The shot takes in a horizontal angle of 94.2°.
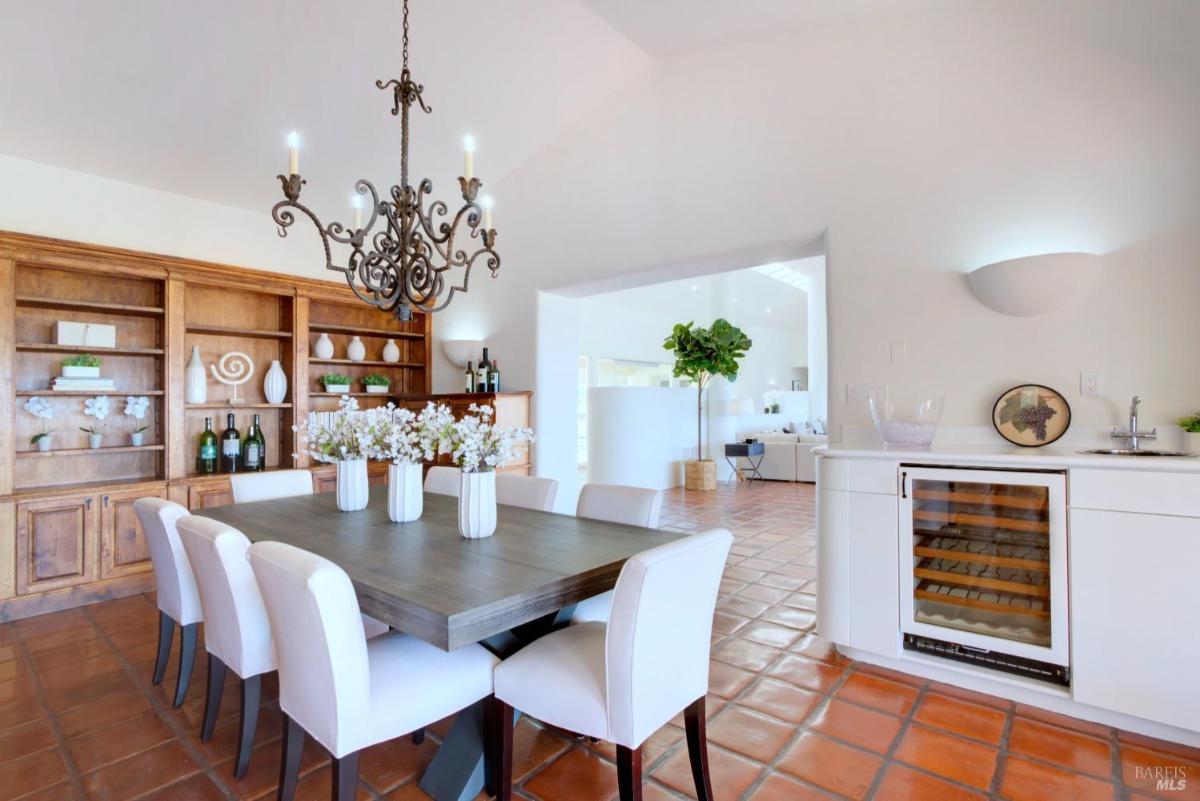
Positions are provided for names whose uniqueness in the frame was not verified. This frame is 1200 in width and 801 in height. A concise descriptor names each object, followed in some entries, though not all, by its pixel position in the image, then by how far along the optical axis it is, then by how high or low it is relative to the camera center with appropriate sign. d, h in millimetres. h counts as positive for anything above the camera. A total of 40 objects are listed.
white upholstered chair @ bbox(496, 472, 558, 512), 2818 -445
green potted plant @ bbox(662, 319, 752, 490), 7000 +652
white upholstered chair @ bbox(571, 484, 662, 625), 2197 -452
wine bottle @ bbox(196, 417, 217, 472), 4055 -337
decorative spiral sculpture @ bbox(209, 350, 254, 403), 4254 +296
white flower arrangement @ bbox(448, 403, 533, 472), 1980 -133
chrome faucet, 2312 -117
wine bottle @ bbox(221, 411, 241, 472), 4137 -312
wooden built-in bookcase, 3201 +94
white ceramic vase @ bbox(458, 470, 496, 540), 2076 -367
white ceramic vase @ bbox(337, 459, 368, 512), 2625 -369
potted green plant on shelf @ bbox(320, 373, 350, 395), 4707 +210
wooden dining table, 1422 -491
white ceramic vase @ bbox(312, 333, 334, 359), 4629 +493
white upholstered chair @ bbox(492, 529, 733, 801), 1410 -738
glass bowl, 2658 -62
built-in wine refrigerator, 2186 -685
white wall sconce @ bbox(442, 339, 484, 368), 5016 +520
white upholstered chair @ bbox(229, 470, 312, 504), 3072 -448
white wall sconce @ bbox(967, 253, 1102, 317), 2404 +553
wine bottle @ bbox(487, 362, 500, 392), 4695 +238
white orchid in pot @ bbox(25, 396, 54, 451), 3408 -30
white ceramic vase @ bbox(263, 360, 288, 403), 4355 +185
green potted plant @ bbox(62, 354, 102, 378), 3469 +262
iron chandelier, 2293 +672
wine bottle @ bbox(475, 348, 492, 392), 4703 +274
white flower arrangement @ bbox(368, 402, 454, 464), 2234 -113
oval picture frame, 2512 -44
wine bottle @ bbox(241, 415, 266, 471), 4203 -319
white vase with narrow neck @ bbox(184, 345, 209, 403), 3949 +183
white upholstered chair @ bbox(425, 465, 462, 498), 3383 -456
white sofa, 7750 -712
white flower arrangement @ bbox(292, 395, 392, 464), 2400 -110
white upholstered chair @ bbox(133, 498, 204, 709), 2170 -668
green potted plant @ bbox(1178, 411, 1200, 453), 2207 -99
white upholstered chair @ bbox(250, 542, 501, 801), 1363 -752
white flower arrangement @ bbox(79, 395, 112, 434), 3646 -6
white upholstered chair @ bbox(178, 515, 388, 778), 1756 -652
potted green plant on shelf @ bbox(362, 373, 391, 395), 4953 +216
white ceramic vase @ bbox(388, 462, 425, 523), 2359 -365
